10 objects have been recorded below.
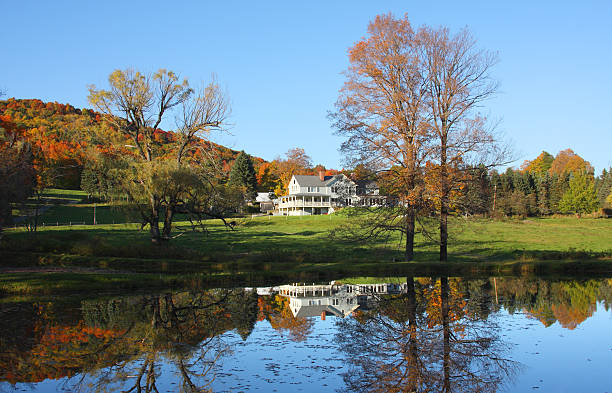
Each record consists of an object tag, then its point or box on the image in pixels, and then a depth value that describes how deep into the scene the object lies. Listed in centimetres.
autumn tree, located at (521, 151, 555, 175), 14725
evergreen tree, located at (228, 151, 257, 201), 9725
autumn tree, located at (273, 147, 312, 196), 12610
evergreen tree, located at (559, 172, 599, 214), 8450
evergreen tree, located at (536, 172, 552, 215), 9262
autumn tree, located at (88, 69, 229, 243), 3212
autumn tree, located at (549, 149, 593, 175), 14812
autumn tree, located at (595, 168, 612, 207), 9868
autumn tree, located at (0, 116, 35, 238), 2862
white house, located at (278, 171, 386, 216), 9153
